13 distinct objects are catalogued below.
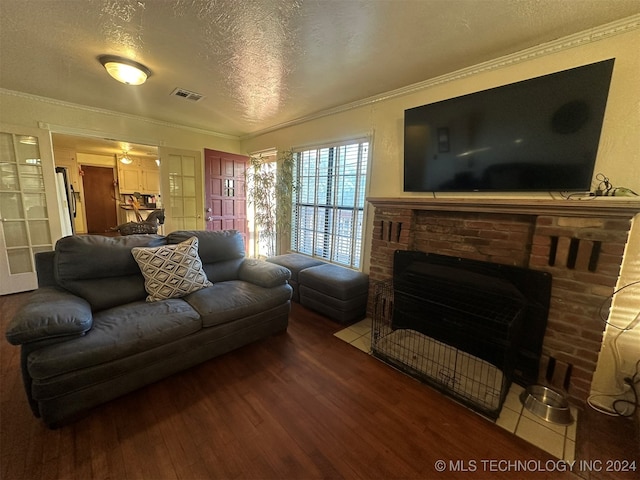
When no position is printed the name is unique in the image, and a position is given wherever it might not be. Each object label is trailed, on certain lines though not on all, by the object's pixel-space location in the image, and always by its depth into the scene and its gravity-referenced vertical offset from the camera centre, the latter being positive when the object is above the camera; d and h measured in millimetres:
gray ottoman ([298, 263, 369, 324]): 2641 -987
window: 3119 -6
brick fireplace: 1519 -298
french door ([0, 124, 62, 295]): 3025 -160
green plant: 4008 +77
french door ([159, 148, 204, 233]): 4121 +127
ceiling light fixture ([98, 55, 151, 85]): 2125 +1078
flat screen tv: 1554 +527
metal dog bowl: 1547 -1253
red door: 4297 +125
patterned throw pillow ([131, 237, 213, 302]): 1997 -608
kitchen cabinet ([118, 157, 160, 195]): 7070 +507
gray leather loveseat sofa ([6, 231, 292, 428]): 1321 -820
